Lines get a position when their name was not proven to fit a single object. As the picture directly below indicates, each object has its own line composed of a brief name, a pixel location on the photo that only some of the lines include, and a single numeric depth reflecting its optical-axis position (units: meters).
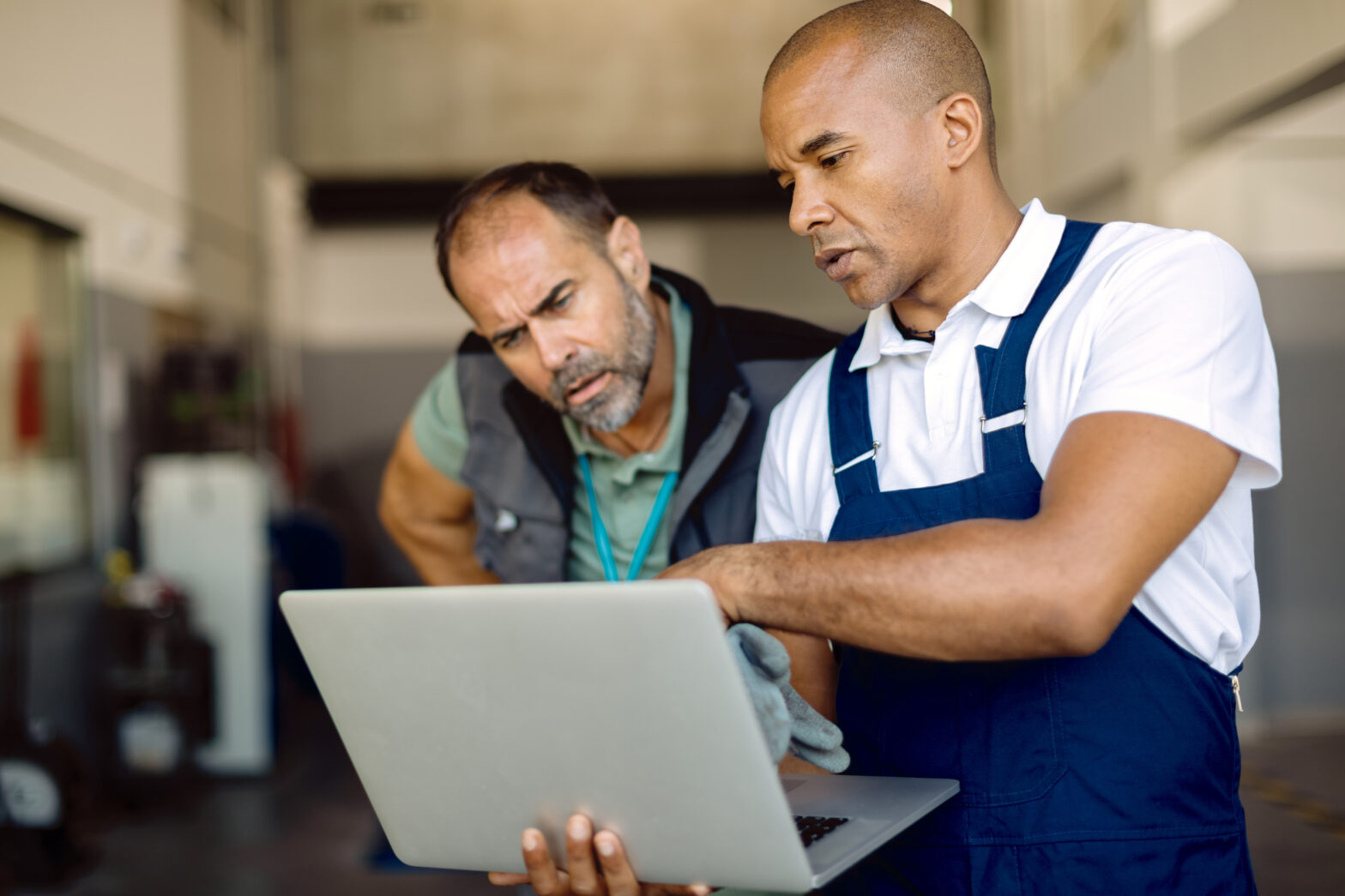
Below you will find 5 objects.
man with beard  1.72
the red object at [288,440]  7.82
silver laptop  0.83
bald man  0.95
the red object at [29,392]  4.41
